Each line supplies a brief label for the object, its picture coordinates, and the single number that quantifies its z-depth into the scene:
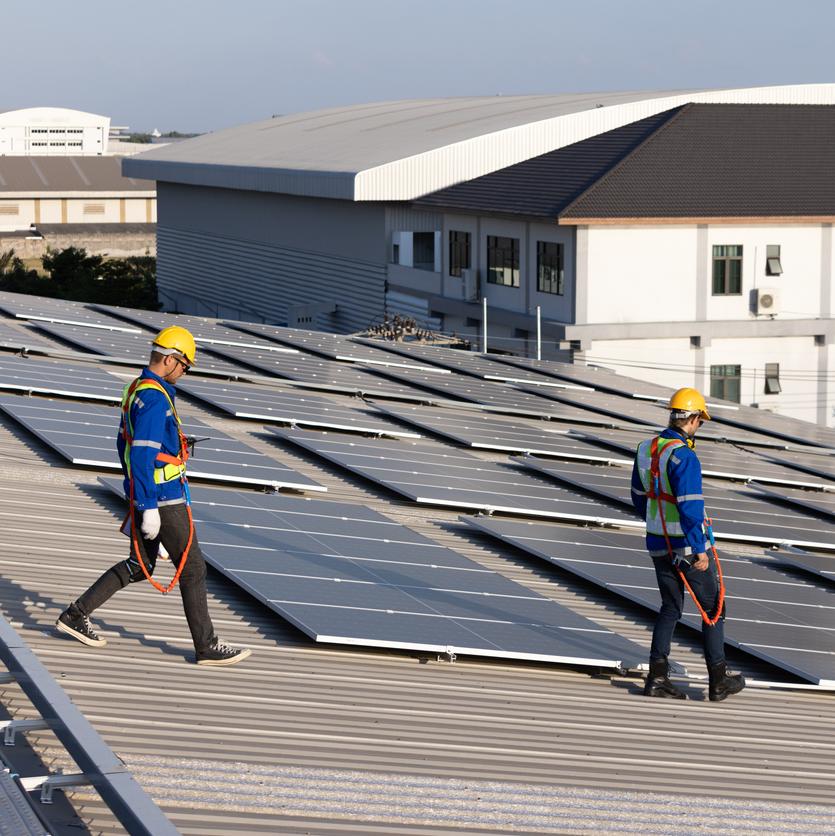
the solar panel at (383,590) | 9.67
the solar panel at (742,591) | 10.92
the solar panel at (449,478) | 14.39
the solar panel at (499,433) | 18.30
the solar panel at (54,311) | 27.78
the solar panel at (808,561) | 13.92
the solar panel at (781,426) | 26.97
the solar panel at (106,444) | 13.51
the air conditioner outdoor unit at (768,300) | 45.12
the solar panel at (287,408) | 17.72
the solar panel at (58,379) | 16.77
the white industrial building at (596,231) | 44.19
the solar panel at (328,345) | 27.88
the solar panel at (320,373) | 22.17
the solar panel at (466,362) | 28.45
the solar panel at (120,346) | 21.89
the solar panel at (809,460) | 22.36
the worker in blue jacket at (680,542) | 9.98
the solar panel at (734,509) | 15.30
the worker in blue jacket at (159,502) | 8.64
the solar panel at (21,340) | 20.90
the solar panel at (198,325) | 27.94
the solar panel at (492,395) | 22.97
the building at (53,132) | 191.38
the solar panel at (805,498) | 17.94
